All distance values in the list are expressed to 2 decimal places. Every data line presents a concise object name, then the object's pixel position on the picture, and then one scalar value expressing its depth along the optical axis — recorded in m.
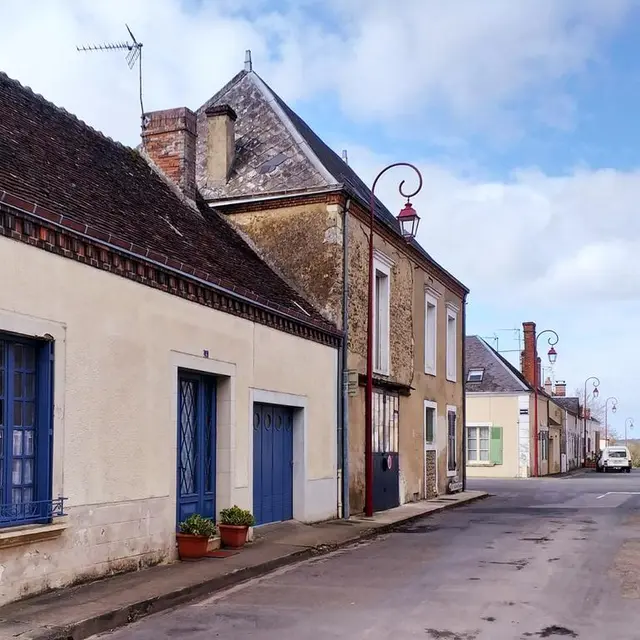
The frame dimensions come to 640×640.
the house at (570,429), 51.31
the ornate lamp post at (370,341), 16.41
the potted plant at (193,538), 10.73
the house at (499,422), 38.06
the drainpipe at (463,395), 25.42
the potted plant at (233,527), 11.73
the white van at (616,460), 49.34
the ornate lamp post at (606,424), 90.68
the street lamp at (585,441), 59.99
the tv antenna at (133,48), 17.14
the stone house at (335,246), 16.23
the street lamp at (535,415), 38.28
